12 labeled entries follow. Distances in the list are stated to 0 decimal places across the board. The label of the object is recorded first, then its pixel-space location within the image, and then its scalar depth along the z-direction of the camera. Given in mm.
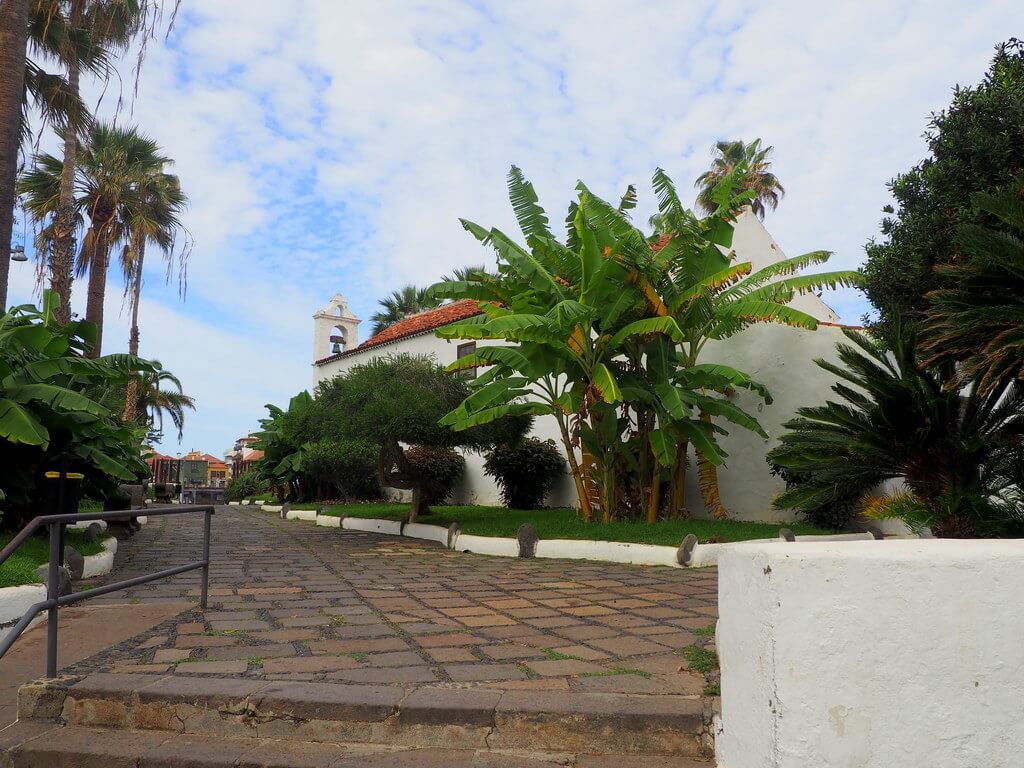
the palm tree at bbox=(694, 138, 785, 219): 27781
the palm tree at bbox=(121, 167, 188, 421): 20125
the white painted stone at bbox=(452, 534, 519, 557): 10516
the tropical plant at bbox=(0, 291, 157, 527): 7312
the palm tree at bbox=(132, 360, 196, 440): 36219
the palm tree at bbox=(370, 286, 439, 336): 32938
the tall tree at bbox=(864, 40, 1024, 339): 6844
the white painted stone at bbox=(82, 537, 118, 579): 7641
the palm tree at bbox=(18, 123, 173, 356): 18703
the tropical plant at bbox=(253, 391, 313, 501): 23188
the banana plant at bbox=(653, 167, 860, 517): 10258
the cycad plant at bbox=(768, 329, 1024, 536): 6469
